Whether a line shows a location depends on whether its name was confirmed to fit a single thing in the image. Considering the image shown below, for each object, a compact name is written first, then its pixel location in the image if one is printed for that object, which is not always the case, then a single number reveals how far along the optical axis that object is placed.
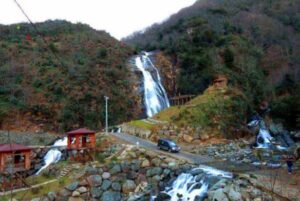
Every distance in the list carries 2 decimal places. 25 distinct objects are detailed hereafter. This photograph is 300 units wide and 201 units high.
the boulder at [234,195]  18.61
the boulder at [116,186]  25.01
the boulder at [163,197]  22.63
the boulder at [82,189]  24.71
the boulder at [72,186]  24.64
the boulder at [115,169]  25.98
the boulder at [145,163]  26.25
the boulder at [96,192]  24.66
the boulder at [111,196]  24.42
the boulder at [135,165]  26.17
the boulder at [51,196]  23.91
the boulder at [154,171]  25.34
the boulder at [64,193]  24.22
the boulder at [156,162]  25.91
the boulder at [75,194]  24.35
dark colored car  29.33
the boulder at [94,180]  25.22
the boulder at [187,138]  35.28
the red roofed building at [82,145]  29.88
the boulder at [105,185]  25.06
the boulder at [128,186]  24.90
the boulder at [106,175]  25.62
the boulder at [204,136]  35.97
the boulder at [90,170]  25.83
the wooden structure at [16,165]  26.73
